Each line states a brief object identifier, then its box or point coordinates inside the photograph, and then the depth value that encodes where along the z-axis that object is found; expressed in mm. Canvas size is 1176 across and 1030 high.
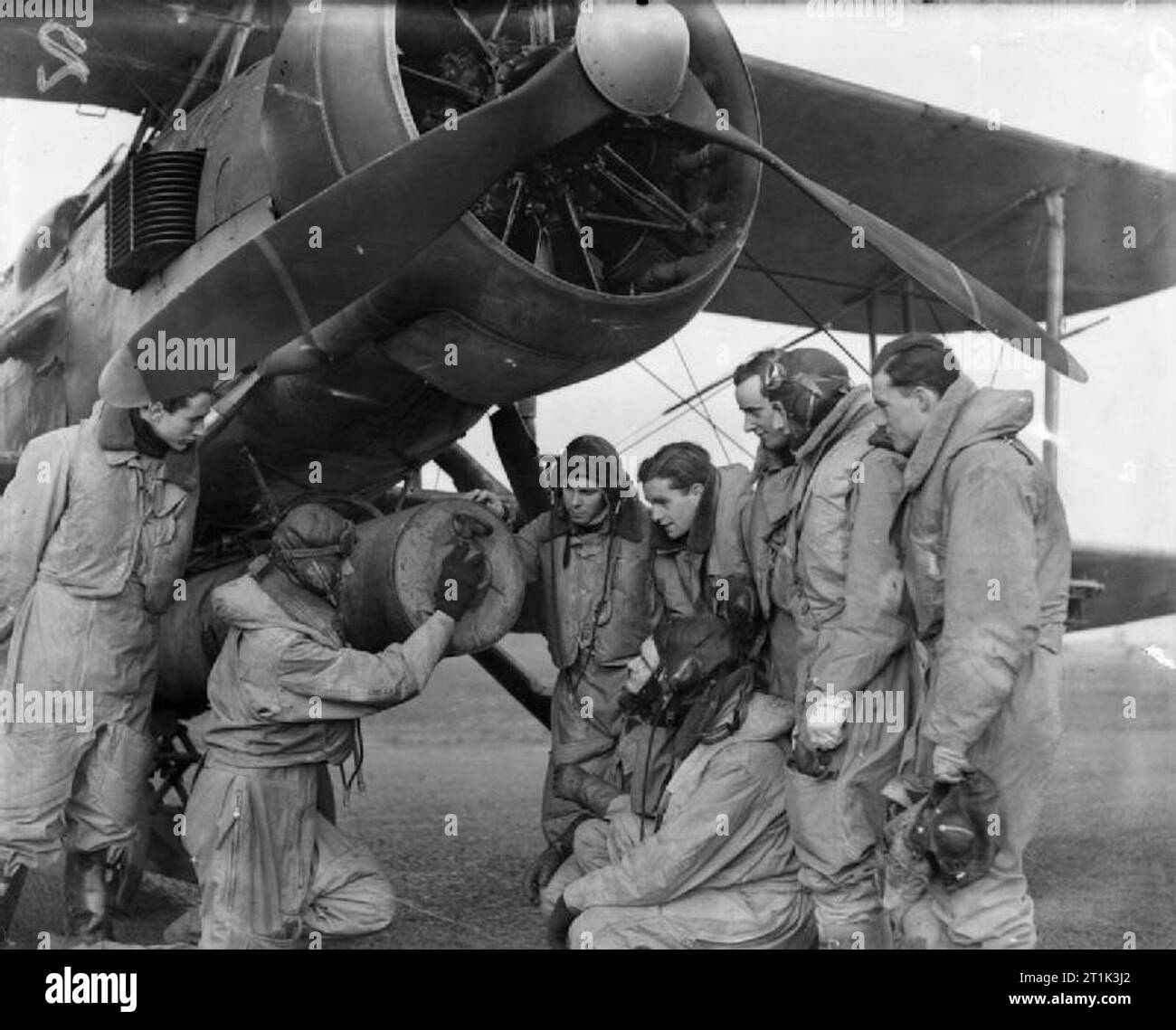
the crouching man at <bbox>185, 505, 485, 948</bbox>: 4293
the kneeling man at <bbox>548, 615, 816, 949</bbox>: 3891
